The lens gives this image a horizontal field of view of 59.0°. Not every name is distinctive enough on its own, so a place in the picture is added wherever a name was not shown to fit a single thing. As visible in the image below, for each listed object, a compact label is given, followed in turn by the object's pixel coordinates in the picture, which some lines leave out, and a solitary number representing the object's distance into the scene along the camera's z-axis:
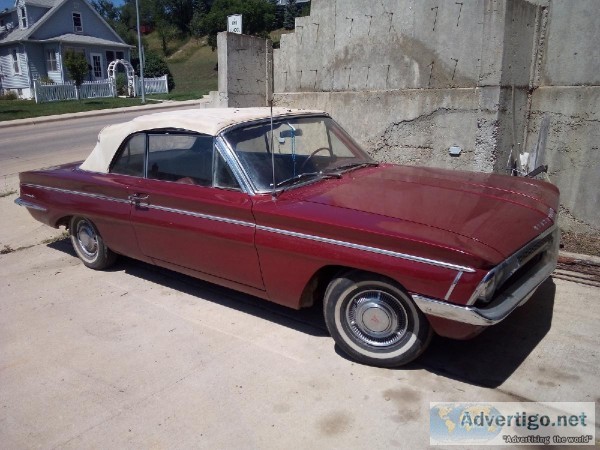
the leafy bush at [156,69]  36.72
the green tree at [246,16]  56.03
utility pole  27.12
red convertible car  2.92
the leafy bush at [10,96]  32.23
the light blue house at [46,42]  33.31
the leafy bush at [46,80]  32.90
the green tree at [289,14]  57.39
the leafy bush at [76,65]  27.42
